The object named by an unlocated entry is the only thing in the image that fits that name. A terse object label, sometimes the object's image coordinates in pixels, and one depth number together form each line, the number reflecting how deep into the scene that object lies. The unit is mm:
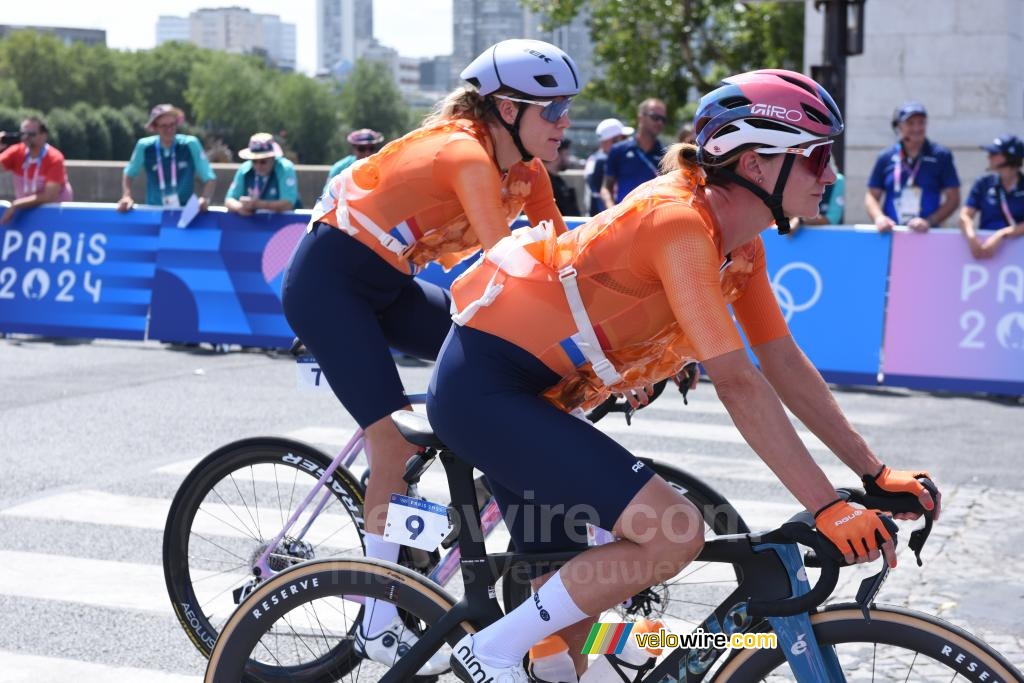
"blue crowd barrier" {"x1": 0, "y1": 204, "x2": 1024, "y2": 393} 10781
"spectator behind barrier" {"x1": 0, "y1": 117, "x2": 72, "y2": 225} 14102
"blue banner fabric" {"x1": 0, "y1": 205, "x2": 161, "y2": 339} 13297
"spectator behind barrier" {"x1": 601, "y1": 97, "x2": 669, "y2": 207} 13273
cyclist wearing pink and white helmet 3195
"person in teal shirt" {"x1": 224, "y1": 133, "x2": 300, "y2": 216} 12875
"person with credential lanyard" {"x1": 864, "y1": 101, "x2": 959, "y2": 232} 11539
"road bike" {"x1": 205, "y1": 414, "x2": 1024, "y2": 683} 3131
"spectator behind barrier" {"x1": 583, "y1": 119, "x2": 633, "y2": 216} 13961
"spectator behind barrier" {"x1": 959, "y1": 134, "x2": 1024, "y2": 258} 10977
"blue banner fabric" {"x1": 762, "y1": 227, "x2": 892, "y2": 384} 11086
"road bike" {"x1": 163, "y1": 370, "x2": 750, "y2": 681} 4461
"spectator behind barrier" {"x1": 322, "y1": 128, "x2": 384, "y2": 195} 13152
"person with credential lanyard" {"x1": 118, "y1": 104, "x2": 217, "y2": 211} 13781
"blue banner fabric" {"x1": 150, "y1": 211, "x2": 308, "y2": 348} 12680
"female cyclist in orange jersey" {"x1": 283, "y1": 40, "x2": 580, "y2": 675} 4406
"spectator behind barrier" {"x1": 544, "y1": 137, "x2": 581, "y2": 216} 13898
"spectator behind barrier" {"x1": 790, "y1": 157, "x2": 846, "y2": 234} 12125
